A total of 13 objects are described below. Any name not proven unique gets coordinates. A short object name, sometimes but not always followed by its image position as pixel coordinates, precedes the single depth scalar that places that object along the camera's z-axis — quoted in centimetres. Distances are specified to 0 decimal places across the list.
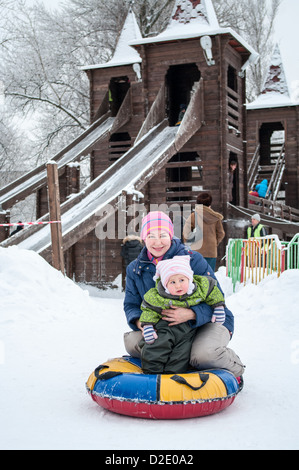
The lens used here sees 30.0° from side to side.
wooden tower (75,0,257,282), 1597
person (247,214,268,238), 1245
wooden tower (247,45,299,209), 2392
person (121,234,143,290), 1212
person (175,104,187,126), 1735
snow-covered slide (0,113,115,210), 1705
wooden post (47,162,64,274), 955
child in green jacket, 393
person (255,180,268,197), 2184
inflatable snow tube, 361
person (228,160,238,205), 1670
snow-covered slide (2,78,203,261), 1227
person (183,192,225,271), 944
